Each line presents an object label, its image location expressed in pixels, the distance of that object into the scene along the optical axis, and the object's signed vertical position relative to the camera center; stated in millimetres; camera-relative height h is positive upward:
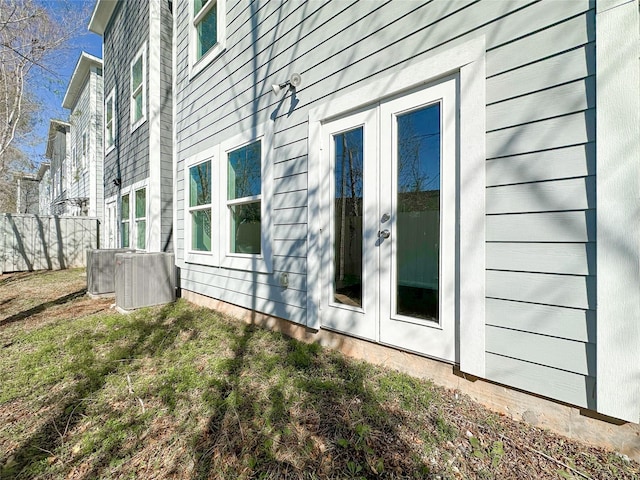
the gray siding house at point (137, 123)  5461 +2552
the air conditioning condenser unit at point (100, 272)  5352 -553
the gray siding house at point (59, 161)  14297 +4459
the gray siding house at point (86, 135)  10539 +4184
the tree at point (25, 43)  5035 +3796
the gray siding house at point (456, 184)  1489 +391
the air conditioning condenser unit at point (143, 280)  4355 -581
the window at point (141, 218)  5953 +501
